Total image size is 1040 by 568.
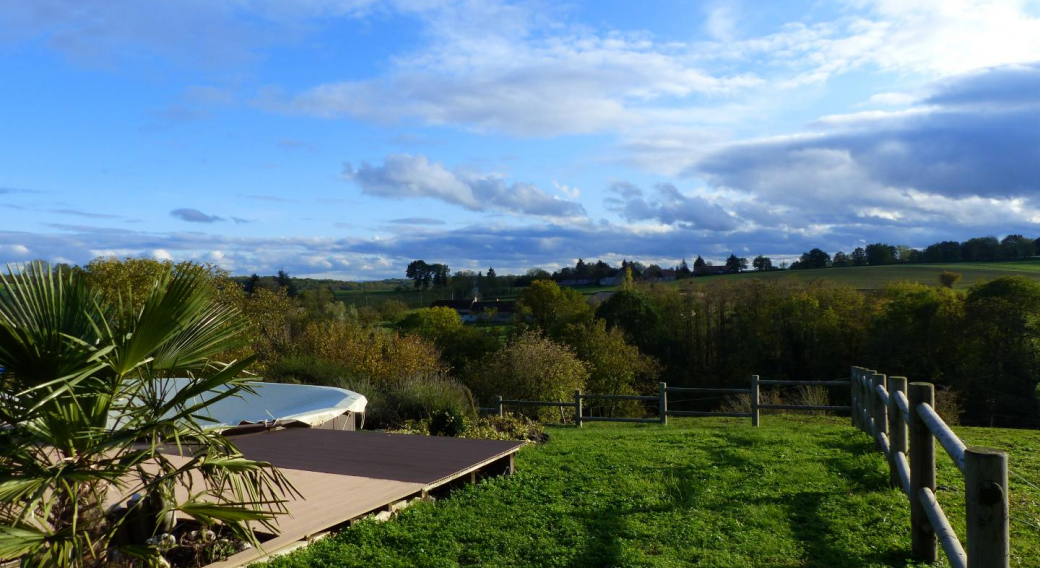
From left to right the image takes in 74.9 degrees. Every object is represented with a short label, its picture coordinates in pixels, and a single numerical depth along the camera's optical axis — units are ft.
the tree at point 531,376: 59.57
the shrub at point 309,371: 45.88
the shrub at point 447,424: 29.96
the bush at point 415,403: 34.55
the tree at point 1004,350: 89.04
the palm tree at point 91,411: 9.50
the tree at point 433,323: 133.69
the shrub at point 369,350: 57.00
